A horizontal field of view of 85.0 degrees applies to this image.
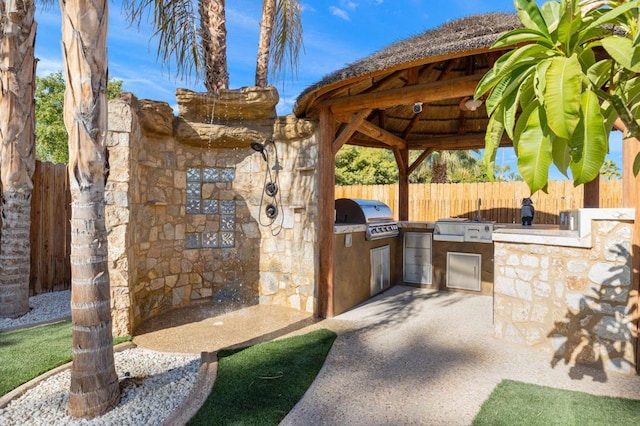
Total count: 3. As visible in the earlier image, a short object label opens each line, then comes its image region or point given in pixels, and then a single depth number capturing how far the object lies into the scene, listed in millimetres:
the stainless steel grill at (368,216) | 6608
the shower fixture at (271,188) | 6180
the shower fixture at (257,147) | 6016
